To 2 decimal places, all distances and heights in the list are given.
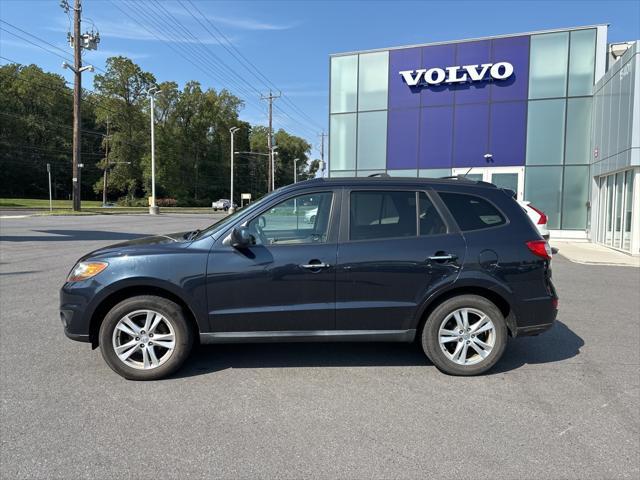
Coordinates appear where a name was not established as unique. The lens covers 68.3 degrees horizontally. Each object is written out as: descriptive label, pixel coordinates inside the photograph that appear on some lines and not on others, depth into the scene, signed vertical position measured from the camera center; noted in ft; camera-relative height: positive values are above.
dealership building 61.46 +13.71
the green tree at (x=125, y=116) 192.13 +37.27
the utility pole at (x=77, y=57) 107.34 +34.07
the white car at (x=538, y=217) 39.42 -0.22
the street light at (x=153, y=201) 131.23 +1.54
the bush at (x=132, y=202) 204.03 +1.90
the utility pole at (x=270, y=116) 171.58 +36.51
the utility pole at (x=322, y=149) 272.97 +35.42
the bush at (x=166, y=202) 210.38 +2.33
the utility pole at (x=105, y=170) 197.16 +15.20
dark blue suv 13.52 -2.07
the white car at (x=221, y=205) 200.21 +1.40
